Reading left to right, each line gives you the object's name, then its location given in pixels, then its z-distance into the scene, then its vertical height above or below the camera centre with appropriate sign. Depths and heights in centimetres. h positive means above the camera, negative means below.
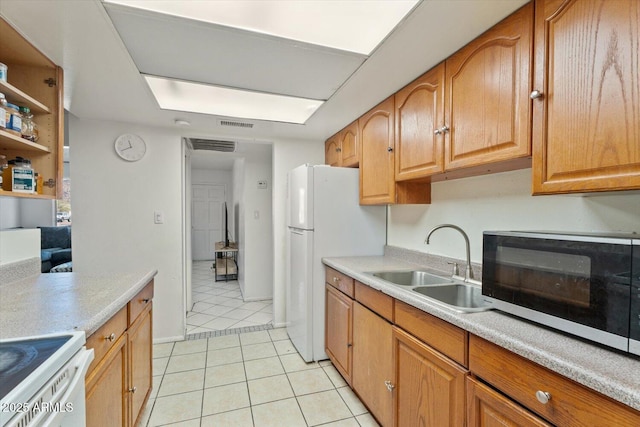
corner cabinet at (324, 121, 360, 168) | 247 +60
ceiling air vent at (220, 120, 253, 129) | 249 +77
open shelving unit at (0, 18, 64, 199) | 144 +52
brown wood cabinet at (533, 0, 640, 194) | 82 +37
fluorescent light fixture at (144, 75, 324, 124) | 202 +86
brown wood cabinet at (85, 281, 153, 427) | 104 -68
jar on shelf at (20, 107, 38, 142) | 139 +42
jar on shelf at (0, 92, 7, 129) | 122 +42
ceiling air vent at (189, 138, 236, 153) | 302 +73
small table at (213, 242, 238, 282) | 490 -96
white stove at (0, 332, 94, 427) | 61 -40
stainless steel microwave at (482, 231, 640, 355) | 72 -21
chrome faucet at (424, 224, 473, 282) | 159 -30
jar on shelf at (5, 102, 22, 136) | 128 +40
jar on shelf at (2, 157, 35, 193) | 134 +15
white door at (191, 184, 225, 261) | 656 -16
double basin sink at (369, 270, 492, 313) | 153 -43
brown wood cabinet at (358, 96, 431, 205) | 196 +34
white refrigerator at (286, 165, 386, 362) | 231 -17
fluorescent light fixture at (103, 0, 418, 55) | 116 +84
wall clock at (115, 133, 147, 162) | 253 +56
